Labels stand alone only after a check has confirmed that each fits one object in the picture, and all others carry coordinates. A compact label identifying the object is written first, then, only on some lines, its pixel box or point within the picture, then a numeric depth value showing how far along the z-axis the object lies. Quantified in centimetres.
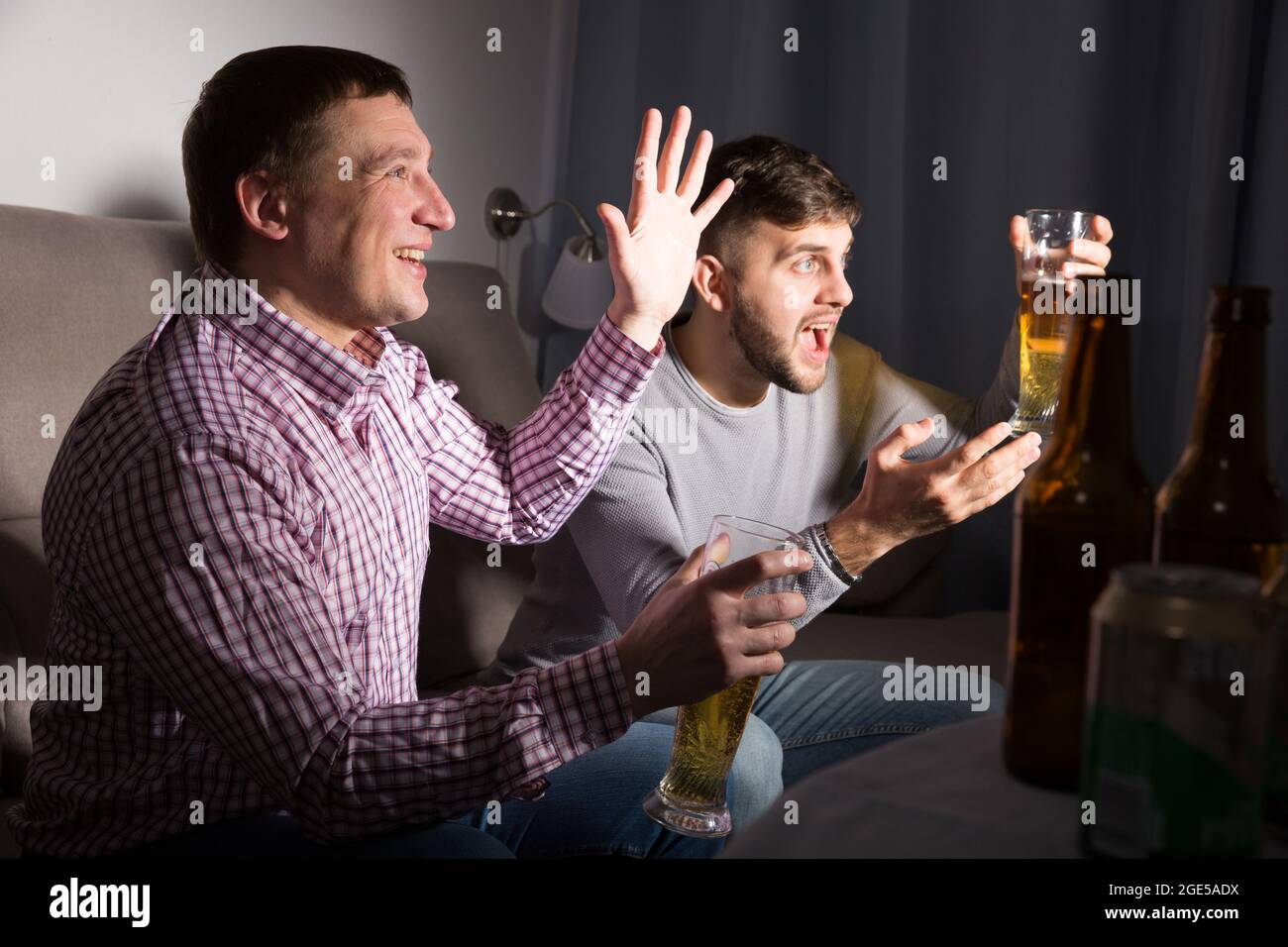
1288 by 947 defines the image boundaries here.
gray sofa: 152
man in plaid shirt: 101
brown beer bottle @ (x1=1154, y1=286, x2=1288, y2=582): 65
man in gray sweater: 168
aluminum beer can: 51
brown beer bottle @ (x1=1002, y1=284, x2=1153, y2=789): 68
